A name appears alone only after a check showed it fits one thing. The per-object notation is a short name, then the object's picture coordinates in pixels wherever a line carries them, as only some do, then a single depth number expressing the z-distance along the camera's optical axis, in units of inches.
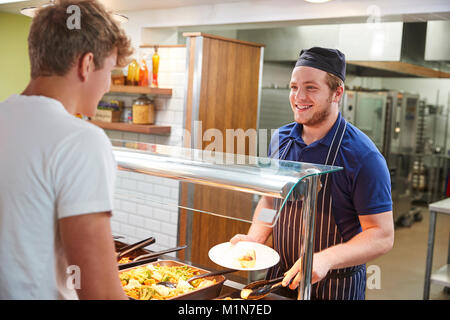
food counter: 54.9
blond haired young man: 39.1
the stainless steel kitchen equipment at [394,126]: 250.1
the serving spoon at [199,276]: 69.9
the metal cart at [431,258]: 153.3
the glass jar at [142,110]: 181.0
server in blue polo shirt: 78.5
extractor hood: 173.2
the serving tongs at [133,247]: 79.0
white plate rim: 68.3
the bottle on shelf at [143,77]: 182.7
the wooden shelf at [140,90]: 175.3
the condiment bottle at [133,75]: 183.9
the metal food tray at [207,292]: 63.6
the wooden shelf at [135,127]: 175.6
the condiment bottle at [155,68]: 181.6
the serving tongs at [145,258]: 75.0
